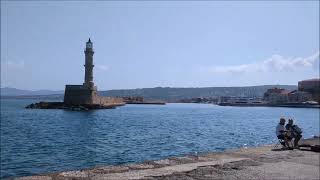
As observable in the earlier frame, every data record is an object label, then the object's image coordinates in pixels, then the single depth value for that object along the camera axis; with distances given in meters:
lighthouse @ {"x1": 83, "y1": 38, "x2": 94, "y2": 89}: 88.00
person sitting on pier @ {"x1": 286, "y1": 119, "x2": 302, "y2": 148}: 13.84
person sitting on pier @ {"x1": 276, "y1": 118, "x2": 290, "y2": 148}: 13.60
